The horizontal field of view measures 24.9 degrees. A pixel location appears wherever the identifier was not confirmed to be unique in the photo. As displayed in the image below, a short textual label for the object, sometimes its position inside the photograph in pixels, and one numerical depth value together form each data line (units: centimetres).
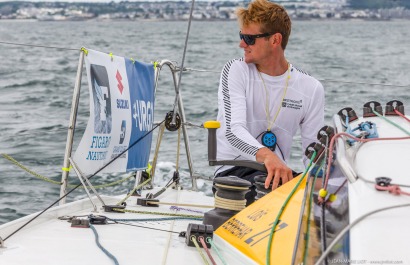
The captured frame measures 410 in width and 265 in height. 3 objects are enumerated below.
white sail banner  411
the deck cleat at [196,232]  323
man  381
